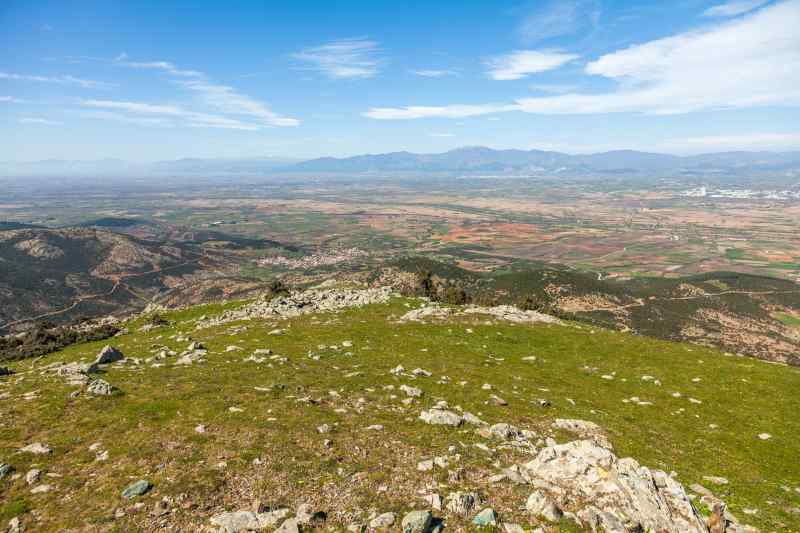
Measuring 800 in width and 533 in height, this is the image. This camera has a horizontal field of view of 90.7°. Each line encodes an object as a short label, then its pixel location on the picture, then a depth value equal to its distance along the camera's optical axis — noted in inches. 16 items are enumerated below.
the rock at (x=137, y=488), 432.8
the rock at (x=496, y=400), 777.0
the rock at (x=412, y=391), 764.6
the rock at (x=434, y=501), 427.6
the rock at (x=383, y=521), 397.1
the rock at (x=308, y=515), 400.8
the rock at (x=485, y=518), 404.5
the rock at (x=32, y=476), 452.8
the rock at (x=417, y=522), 387.9
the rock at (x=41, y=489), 437.6
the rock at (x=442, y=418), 645.3
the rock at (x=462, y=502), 423.2
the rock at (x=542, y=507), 418.6
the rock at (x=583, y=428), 681.6
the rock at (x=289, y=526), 386.6
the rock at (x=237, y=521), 391.2
